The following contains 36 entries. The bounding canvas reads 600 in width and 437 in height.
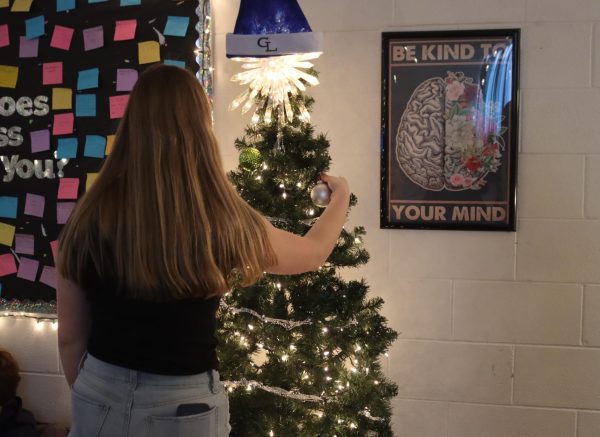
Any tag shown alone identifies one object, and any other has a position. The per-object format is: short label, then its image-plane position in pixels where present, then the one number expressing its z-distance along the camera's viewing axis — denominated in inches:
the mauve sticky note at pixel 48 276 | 112.5
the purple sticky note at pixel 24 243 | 112.9
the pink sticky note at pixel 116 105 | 108.7
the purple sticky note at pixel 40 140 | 111.4
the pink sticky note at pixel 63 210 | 111.7
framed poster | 100.5
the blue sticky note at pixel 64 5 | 109.3
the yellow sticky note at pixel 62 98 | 110.2
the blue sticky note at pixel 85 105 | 109.6
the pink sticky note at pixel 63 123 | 110.5
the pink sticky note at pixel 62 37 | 109.7
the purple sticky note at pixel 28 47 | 111.0
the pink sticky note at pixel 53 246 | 112.6
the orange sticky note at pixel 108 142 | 109.4
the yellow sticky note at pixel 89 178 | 110.6
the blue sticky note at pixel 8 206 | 113.0
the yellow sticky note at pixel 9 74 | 112.0
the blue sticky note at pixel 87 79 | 109.0
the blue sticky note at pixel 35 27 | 110.3
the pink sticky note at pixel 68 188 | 111.0
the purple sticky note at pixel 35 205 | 112.3
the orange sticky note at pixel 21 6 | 110.3
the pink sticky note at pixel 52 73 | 110.3
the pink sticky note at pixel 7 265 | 113.7
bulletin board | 107.3
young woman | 49.6
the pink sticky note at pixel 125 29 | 107.5
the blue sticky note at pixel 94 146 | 109.7
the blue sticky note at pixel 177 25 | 105.7
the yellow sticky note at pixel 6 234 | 113.4
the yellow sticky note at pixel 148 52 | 107.1
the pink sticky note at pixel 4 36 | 111.4
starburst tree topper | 81.4
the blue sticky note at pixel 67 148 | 110.5
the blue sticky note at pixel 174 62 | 106.2
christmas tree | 81.7
